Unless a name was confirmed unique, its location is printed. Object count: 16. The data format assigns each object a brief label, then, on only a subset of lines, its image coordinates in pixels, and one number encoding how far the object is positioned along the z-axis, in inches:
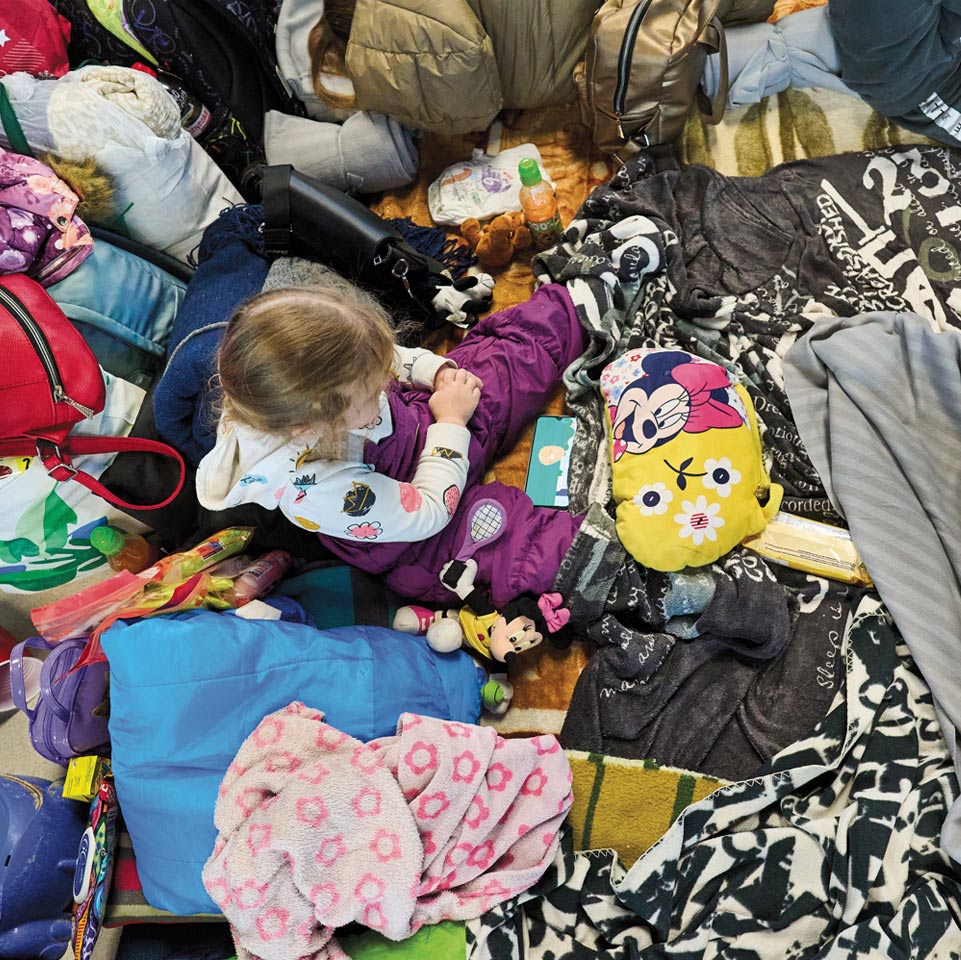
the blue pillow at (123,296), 54.3
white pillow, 55.2
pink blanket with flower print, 39.5
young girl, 39.2
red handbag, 46.5
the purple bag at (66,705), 46.2
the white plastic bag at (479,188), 65.8
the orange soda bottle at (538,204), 60.9
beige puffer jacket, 58.6
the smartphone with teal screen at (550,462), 55.1
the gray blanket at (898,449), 46.9
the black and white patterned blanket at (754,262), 55.7
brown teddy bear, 62.3
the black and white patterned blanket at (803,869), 41.4
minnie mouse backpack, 48.4
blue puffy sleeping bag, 44.2
